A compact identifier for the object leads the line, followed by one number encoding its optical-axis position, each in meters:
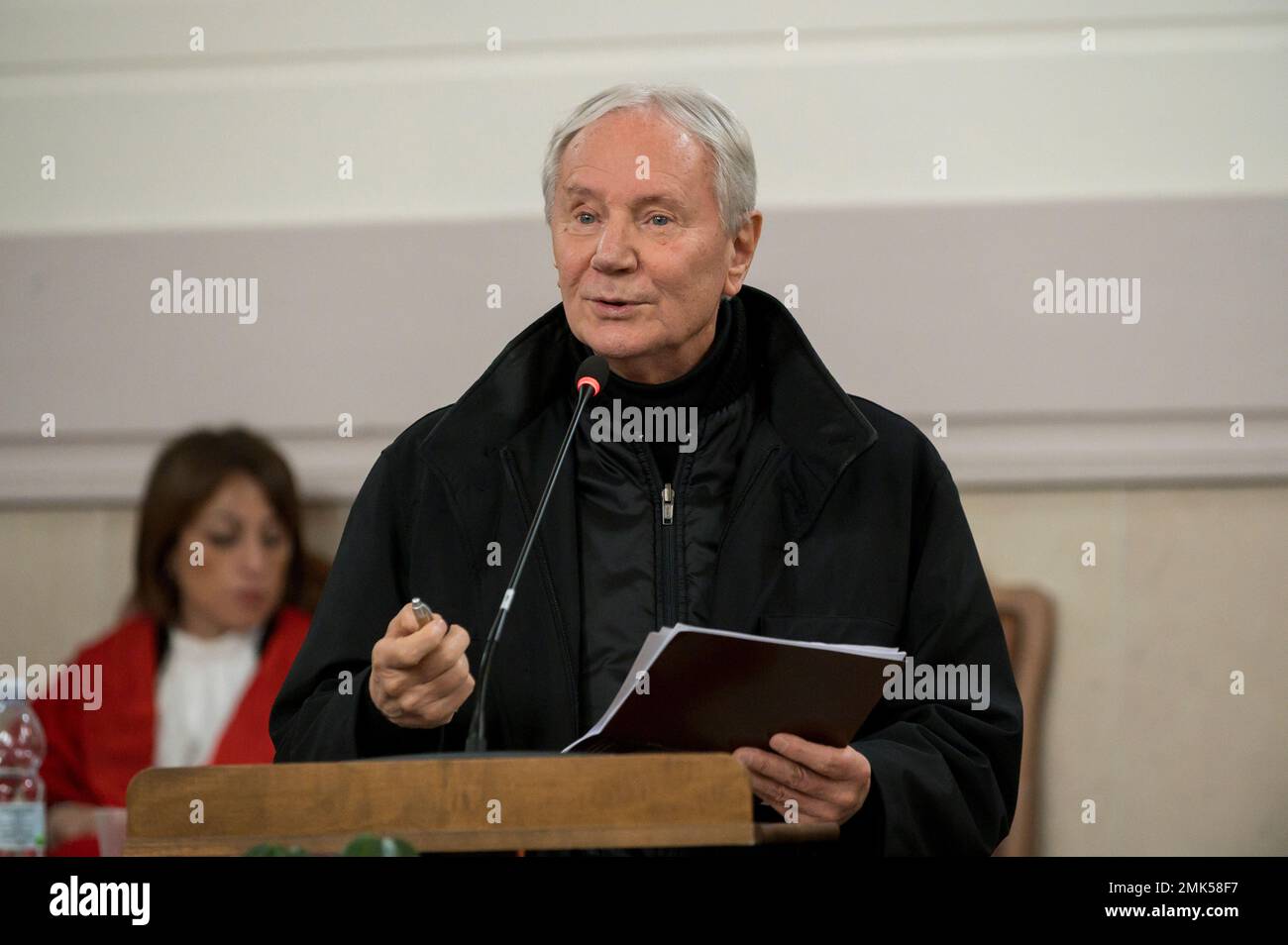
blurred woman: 7.46
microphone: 3.72
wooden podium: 3.16
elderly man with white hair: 4.62
